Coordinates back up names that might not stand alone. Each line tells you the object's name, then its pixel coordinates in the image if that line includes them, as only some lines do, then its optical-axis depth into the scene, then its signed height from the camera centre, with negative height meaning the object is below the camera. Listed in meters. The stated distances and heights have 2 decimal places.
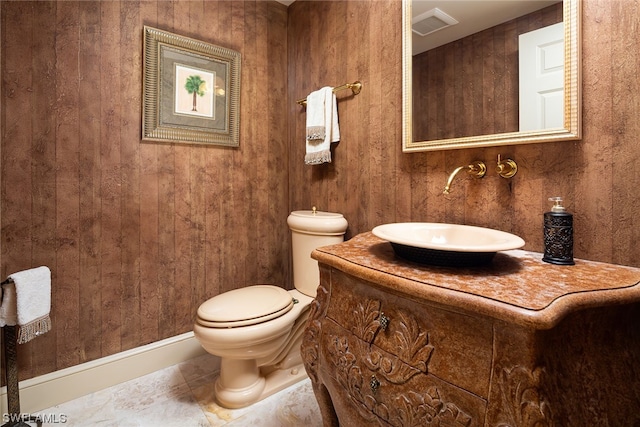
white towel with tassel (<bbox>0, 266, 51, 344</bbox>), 1.16 -0.36
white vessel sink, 0.78 -0.09
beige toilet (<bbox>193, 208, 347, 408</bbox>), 1.32 -0.51
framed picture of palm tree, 1.62 +0.71
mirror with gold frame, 0.94 +0.34
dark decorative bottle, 0.88 -0.07
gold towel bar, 1.63 +0.69
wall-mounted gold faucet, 1.16 +0.17
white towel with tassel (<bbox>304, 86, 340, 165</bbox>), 1.72 +0.51
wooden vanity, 0.59 -0.31
